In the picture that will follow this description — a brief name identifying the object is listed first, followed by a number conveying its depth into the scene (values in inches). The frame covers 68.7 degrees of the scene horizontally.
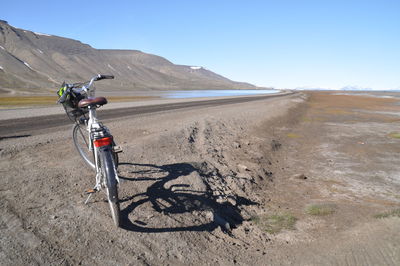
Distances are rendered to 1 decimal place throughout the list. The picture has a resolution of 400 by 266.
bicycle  144.3
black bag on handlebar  186.4
